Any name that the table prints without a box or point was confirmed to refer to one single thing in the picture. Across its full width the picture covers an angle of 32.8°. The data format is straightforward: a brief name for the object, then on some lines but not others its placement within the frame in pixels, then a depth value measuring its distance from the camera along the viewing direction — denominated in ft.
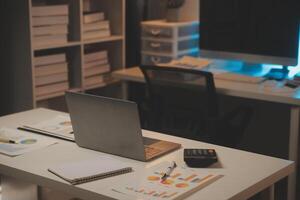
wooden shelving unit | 10.87
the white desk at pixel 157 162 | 5.31
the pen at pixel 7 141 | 6.89
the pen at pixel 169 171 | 5.62
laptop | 5.98
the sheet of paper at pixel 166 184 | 5.13
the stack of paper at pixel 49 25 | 11.07
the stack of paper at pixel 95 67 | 12.46
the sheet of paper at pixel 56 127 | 7.29
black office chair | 9.96
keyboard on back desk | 11.04
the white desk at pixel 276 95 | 9.73
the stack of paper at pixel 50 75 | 11.28
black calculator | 6.02
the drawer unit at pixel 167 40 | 12.84
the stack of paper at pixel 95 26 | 12.24
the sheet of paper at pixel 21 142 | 6.59
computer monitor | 11.34
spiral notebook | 5.57
